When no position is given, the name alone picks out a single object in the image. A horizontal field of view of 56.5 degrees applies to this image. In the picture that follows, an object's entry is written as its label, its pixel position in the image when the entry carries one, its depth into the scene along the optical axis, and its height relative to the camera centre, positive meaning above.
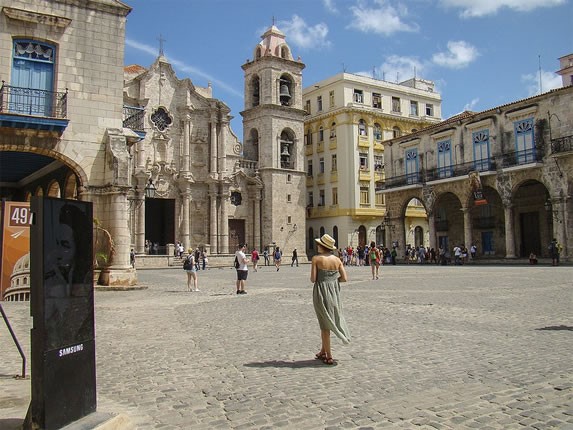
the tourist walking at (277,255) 31.92 -0.37
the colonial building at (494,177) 29.86 +4.46
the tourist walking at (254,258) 30.64 -0.48
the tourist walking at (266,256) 39.68 -0.48
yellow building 46.88 +8.98
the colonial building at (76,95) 15.66 +4.78
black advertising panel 3.72 -0.44
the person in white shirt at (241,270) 15.09 -0.58
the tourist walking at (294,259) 38.15 -0.72
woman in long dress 6.19 -0.56
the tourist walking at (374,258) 20.97 -0.40
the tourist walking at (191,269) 16.31 -0.56
